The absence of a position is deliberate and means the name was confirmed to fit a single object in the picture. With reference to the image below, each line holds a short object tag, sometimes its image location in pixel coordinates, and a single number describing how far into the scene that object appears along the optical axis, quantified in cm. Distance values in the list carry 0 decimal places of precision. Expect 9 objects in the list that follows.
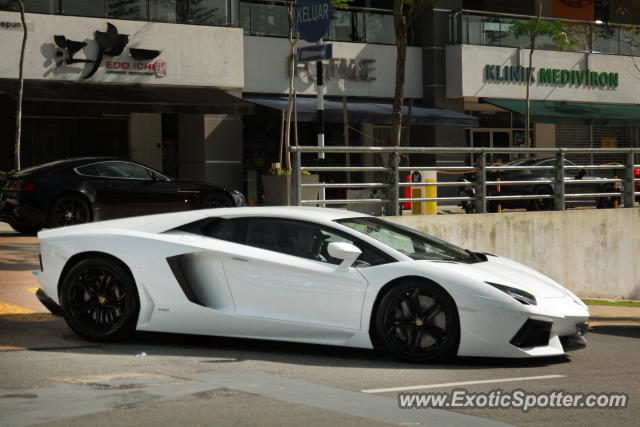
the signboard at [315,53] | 1461
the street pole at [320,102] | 1506
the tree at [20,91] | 2116
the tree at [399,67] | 1857
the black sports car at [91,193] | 1599
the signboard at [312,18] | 1459
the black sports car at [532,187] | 2086
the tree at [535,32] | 3000
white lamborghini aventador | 734
